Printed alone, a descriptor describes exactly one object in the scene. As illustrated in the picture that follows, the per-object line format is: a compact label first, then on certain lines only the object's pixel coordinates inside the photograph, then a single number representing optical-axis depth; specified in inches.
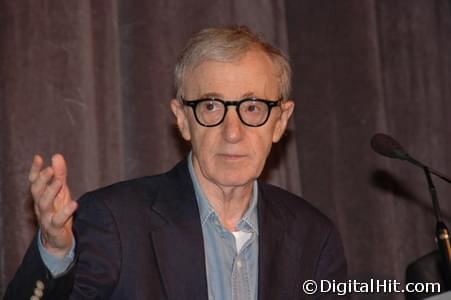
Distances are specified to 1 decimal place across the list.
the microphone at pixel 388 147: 167.1
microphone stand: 151.6
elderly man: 166.6
